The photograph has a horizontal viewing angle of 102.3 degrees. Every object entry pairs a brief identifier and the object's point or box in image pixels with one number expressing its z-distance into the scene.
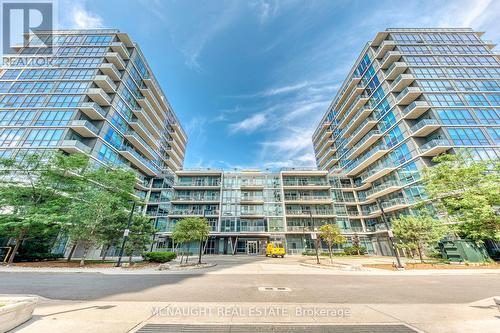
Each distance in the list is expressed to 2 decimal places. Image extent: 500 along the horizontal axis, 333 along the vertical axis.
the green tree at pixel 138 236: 21.77
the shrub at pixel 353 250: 37.50
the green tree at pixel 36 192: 19.20
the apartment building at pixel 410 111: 30.89
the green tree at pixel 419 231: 20.67
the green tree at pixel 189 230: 23.02
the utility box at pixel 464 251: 18.95
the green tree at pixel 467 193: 19.08
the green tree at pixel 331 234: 27.30
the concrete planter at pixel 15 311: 4.30
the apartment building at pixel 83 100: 29.86
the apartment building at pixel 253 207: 41.97
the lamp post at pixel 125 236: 18.84
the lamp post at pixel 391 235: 17.05
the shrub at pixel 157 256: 23.08
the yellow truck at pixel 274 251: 35.74
